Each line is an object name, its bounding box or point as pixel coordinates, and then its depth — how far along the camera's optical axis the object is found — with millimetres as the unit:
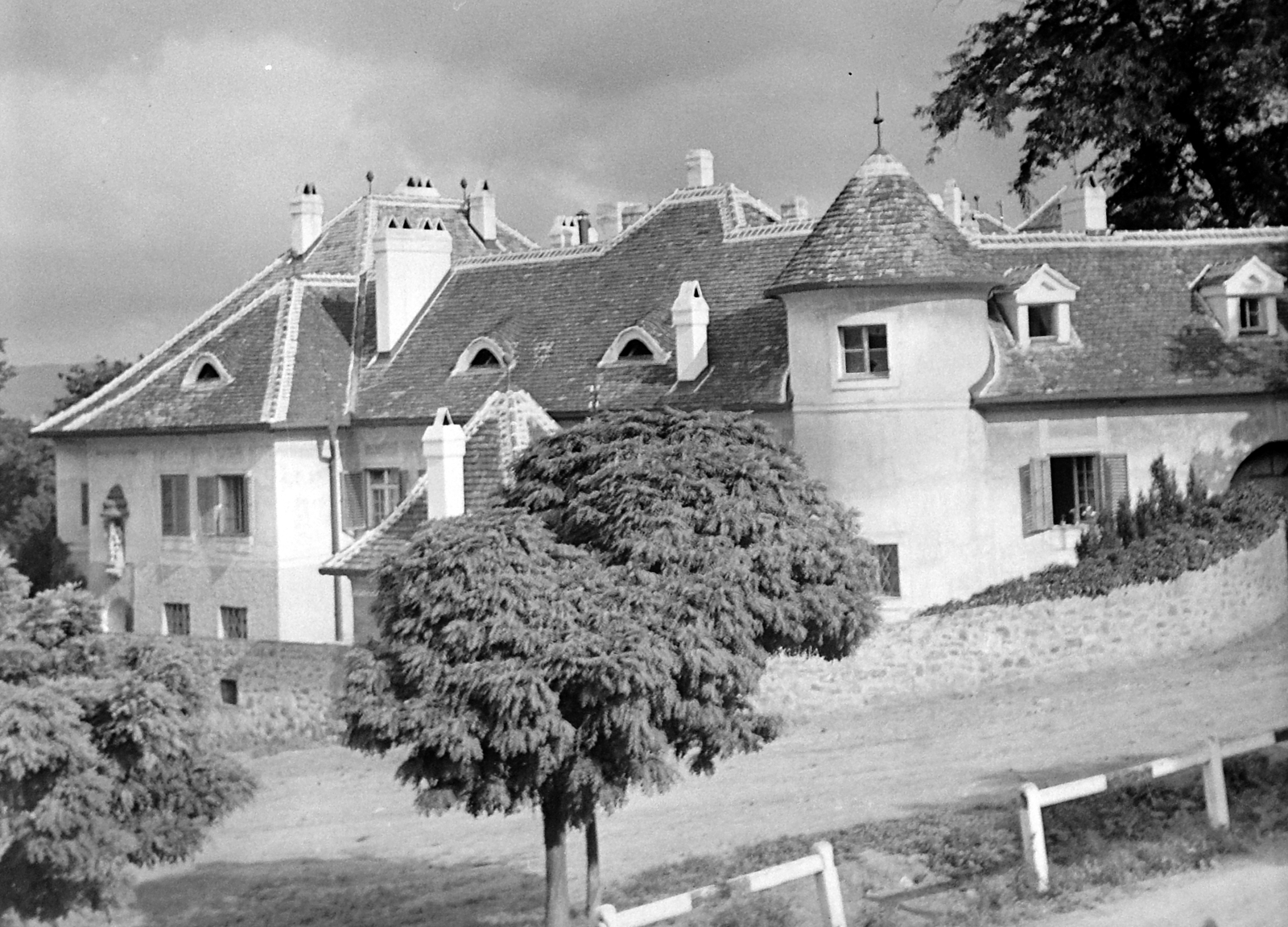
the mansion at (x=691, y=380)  30391
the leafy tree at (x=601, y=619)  14828
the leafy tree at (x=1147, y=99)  39250
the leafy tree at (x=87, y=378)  52562
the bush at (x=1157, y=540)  28766
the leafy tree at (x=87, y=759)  13312
